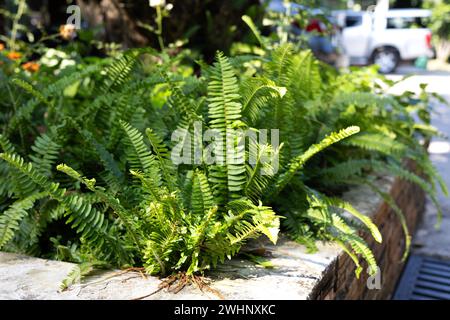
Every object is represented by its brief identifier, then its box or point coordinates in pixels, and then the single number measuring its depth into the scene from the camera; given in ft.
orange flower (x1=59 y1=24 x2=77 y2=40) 13.23
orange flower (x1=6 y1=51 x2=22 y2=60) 13.01
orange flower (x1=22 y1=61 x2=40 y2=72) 12.80
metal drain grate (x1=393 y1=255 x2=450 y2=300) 11.25
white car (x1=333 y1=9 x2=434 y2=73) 55.01
